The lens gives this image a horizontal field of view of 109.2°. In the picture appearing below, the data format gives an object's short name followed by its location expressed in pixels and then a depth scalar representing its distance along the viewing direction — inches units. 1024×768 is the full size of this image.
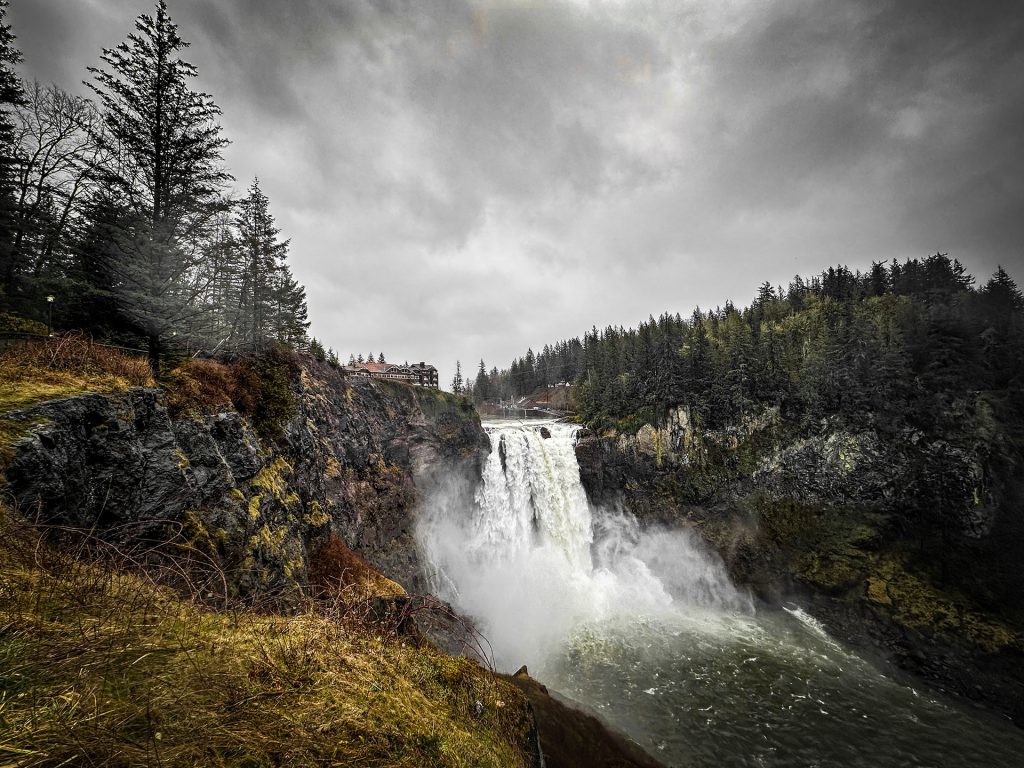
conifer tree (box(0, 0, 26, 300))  485.1
